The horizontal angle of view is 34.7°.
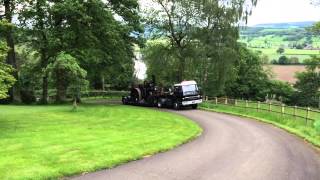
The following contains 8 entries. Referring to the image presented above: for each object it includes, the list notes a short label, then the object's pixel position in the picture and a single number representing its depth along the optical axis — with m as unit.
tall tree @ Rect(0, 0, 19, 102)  45.88
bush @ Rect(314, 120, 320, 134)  25.40
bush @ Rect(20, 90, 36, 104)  49.06
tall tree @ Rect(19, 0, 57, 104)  45.43
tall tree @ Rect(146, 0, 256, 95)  56.88
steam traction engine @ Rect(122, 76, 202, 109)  46.22
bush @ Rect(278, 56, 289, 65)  167.25
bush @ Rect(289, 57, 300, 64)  168.25
